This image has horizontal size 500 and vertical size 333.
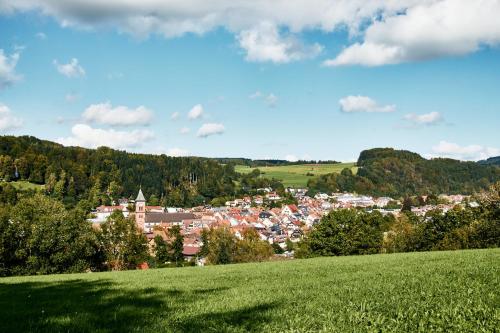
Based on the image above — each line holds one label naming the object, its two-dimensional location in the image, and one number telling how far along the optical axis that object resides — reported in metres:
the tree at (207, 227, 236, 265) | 73.75
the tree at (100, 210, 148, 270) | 62.09
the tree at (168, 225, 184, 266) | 96.88
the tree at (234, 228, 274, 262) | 72.56
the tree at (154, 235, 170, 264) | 93.69
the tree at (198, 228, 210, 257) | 91.55
